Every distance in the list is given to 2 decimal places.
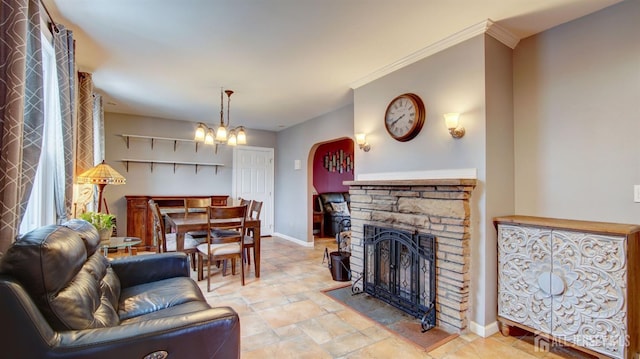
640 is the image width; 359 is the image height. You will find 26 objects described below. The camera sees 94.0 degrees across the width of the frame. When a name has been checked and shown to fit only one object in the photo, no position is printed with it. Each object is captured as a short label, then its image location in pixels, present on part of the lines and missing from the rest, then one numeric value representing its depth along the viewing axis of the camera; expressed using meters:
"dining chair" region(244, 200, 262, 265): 3.79
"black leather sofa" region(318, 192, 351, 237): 6.84
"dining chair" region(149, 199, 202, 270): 3.49
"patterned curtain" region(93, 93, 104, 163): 4.02
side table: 2.93
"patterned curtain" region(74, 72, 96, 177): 3.17
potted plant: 2.91
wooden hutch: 5.16
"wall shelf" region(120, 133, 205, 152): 5.42
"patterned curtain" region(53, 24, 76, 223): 2.36
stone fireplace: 2.42
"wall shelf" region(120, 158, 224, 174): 5.44
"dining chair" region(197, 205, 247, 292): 3.31
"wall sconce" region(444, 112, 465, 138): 2.53
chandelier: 3.65
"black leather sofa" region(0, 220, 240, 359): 1.09
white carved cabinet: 1.88
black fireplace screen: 2.63
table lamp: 3.10
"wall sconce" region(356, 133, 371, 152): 3.56
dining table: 3.40
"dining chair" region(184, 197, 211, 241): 4.31
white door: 6.50
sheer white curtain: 2.36
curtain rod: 2.14
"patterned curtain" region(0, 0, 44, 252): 1.43
